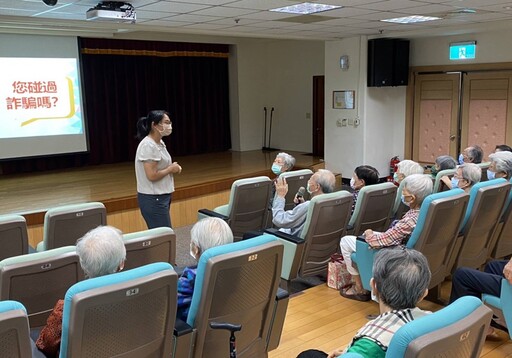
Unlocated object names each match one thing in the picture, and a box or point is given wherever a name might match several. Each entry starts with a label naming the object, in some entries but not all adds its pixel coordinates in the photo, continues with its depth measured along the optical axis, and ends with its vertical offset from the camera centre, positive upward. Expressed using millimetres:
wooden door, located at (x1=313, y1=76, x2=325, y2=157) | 10430 -339
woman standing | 4133 -571
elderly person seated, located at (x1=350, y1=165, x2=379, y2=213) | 4138 -664
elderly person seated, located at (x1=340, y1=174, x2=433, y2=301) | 3250 -790
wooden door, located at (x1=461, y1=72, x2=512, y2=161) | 7820 -253
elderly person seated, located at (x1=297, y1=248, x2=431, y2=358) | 1663 -690
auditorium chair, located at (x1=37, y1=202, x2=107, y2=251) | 3480 -841
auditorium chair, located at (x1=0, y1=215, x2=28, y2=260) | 3203 -842
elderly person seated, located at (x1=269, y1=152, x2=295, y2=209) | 5324 -688
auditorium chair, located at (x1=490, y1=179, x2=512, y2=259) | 3809 -1103
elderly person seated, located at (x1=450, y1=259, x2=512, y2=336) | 2895 -1100
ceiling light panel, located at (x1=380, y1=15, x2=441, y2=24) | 6613 +1025
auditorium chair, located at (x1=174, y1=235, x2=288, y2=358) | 2084 -865
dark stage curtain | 9523 +113
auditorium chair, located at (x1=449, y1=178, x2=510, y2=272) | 3387 -890
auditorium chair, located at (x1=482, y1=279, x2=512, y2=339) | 2596 -1076
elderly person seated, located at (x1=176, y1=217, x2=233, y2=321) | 2254 -665
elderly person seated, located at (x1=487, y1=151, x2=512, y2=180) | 4328 -611
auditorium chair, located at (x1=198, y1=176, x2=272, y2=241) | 4473 -984
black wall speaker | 8359 +581
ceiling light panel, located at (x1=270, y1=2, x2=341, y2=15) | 5508 +1010
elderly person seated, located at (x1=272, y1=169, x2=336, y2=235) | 3873 -830
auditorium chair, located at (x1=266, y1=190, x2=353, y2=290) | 3615 -1023
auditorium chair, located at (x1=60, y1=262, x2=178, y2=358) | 1686 -751
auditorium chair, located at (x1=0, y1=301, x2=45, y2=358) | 1507 -686
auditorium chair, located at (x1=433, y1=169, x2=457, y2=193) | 4613 -782
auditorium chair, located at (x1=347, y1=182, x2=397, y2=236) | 3875 -881
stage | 6336 -1220
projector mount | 4922 +944
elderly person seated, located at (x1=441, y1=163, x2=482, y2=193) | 4086 -658
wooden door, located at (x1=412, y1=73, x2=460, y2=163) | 8484 -359
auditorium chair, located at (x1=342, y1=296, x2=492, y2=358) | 1362 -660
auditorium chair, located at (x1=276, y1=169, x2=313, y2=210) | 4816 -805
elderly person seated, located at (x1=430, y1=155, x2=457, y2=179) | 5430 -731
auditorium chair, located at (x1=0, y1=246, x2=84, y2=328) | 2258 -820
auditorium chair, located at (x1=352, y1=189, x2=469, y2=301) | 3061 -882
